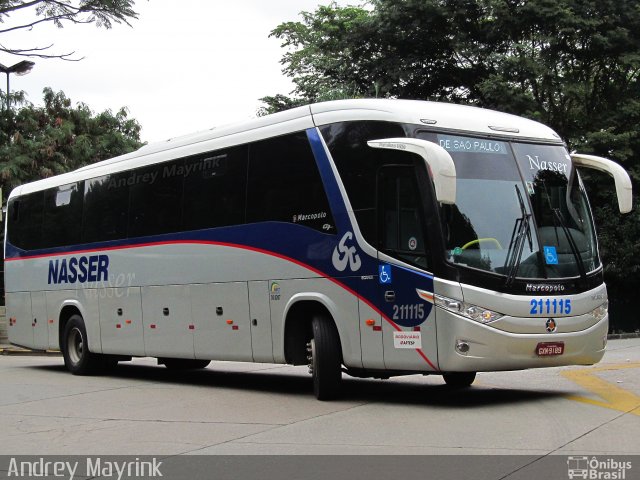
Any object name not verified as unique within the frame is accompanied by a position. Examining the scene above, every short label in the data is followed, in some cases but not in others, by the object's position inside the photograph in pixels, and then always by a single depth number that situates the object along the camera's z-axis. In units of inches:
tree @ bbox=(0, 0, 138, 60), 746.2
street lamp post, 960.9
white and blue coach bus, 387.9
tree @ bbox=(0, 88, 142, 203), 1405.0
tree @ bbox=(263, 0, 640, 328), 1134.4
